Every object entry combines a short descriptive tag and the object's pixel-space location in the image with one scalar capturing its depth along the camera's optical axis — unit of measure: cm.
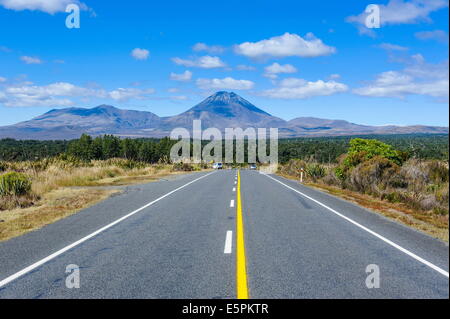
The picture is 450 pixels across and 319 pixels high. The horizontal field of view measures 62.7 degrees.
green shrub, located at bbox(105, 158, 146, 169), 3963
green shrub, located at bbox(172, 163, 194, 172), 5109
